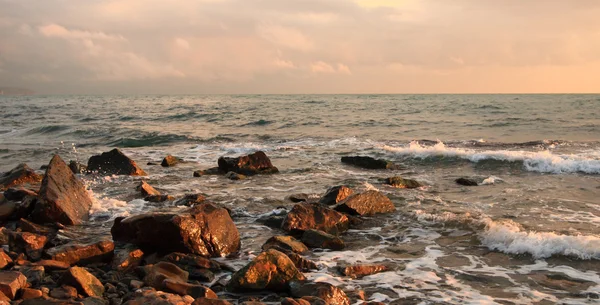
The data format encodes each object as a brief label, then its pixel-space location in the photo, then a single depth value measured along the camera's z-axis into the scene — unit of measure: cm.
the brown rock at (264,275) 588
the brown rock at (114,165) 1475
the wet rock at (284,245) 730
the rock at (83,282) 536
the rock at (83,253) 646
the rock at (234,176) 1417
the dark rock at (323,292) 537
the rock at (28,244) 682
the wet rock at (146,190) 1142
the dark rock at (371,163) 1636
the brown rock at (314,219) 841
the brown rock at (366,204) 957
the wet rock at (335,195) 1042
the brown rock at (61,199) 841
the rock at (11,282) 492
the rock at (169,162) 1691
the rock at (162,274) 570
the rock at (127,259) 651
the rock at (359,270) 648
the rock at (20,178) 1224
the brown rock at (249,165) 1495
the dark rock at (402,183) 1289
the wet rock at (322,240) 770
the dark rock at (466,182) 1332
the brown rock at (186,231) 700
